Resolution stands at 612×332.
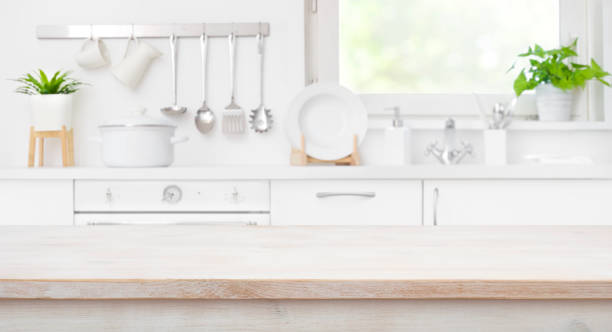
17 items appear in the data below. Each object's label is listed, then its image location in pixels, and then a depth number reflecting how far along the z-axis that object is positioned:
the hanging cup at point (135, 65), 2.33
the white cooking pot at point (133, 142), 1.88
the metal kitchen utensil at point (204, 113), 2.37
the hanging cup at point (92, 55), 2.33
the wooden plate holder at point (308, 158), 2.08
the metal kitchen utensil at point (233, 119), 2.35
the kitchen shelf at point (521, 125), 2.33
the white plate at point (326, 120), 2.13
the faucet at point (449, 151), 2.26
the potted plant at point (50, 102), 2.23
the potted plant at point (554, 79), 2.28
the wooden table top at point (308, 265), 0.46
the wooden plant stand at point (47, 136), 2.25
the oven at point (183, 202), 1.83
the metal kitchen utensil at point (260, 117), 2.37
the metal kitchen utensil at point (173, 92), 2.36
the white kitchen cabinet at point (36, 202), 1.86
